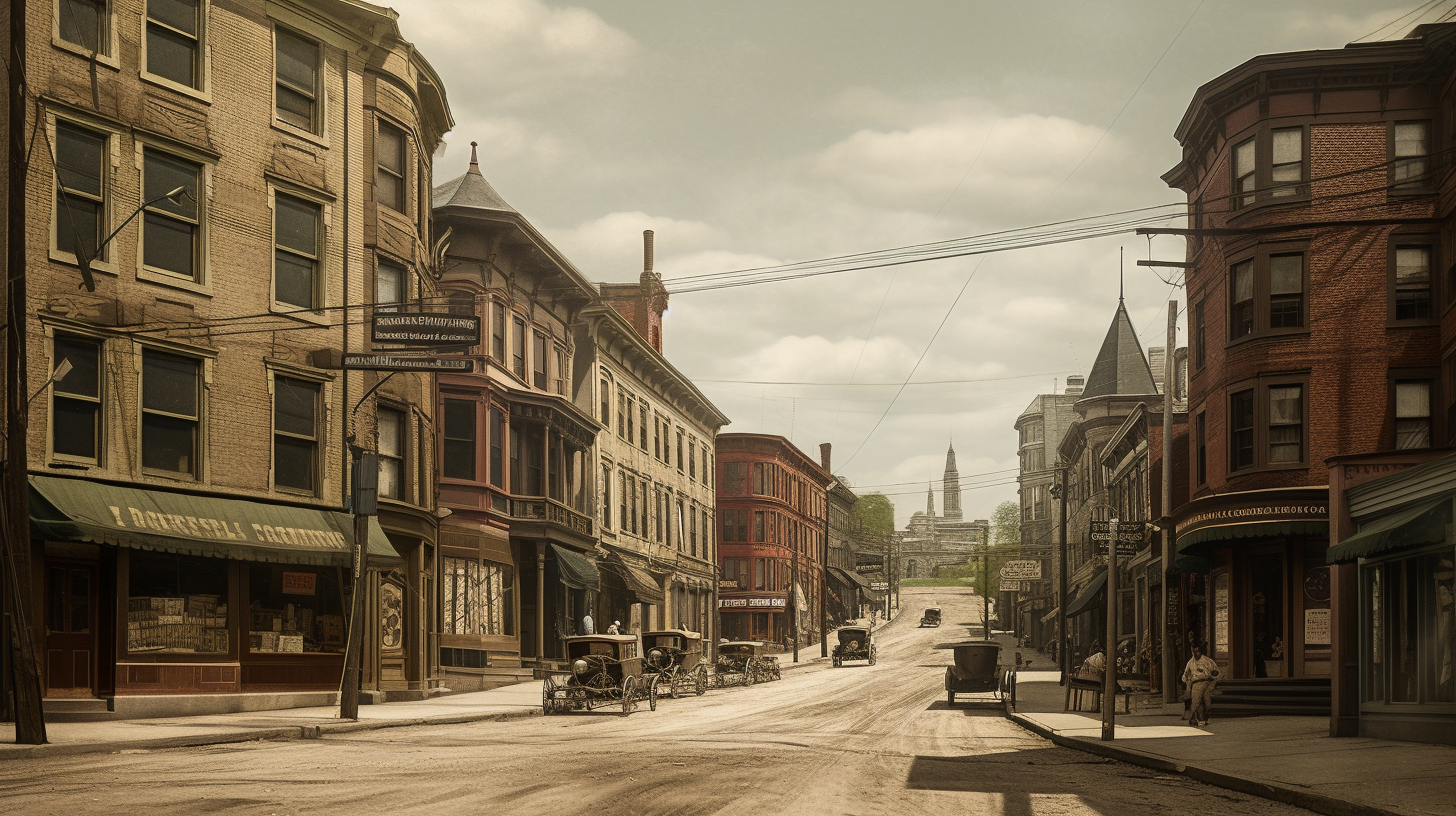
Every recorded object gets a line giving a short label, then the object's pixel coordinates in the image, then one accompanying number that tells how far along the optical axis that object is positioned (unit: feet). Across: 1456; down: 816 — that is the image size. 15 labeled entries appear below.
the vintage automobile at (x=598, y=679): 94.84
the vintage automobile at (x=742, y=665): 144.66
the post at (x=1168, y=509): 106.63
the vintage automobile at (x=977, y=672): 117.80
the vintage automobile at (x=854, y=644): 216.33
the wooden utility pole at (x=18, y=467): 61.26
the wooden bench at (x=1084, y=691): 96.63
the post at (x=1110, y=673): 72.74
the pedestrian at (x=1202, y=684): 89.04
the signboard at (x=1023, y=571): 179.50
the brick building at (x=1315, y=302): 103.65
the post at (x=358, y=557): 82.58
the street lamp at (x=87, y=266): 74.84
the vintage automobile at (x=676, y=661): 119.96
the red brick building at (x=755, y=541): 302.86
